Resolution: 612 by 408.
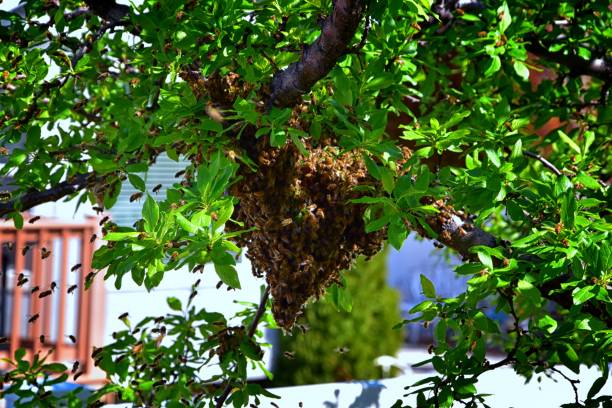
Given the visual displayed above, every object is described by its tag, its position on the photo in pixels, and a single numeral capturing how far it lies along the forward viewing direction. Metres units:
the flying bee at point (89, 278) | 4.24
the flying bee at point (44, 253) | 5.16
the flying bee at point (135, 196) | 4.85
